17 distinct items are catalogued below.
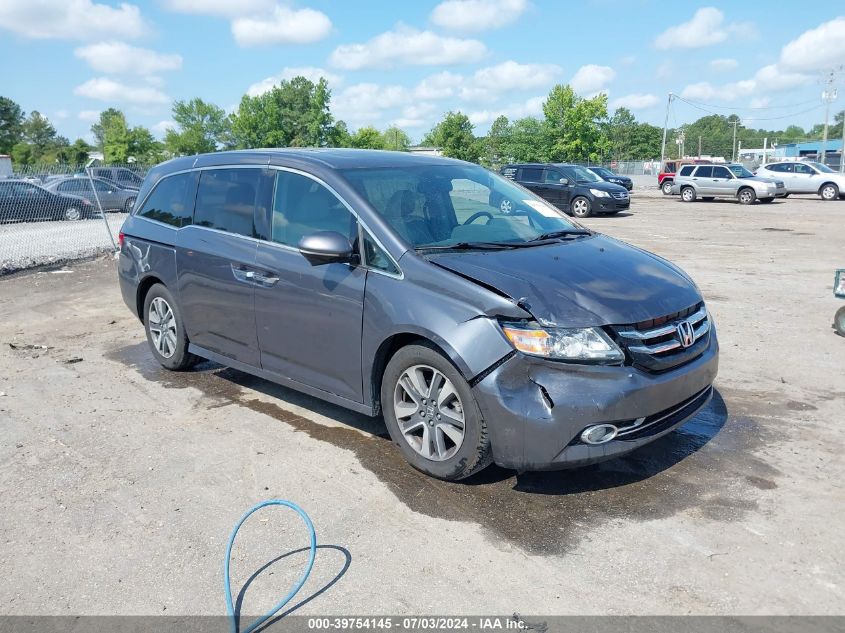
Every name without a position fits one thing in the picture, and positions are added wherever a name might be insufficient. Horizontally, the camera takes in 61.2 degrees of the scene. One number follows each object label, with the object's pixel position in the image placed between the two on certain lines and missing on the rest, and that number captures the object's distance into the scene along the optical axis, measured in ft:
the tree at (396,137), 445.54
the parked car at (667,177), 121.53
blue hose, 9.48
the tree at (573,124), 233.76
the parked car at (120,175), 69.01
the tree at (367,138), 354.95
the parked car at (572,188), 75.05
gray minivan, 11.87
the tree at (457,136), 267.59
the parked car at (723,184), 92.07
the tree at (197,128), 322.96
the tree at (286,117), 329.93
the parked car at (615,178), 108.71
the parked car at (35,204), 55.77
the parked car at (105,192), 67.56
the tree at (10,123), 354.95
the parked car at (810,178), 99.96
